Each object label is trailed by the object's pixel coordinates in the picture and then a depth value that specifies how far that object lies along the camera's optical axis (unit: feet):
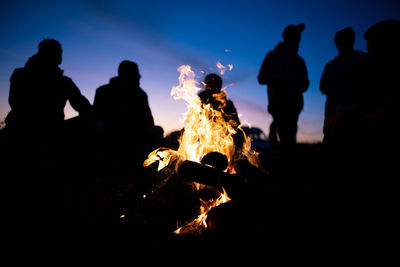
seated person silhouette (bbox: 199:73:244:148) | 16.78
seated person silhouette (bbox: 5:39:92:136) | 15.37
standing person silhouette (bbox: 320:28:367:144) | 13.20
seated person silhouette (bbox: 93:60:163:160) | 21.83
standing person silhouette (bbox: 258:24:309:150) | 22.11
